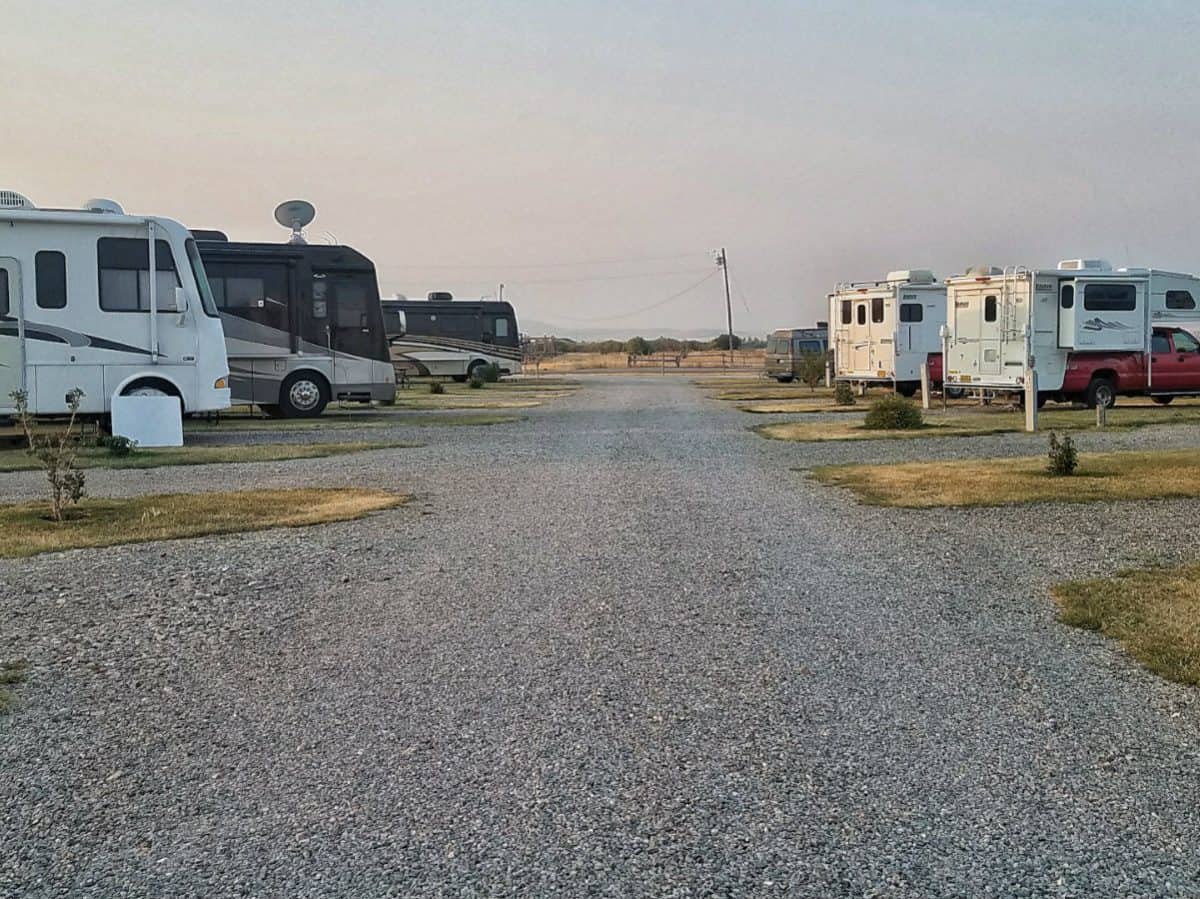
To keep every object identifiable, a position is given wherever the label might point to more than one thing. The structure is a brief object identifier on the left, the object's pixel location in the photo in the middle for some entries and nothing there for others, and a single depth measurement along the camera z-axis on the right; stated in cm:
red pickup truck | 2425
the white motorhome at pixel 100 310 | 1722
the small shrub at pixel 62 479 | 1030
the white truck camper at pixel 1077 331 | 2362
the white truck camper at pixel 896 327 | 2869
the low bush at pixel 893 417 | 2048
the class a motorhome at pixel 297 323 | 2298
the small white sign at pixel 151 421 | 1725
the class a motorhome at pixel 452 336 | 4406
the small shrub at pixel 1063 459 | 1315
